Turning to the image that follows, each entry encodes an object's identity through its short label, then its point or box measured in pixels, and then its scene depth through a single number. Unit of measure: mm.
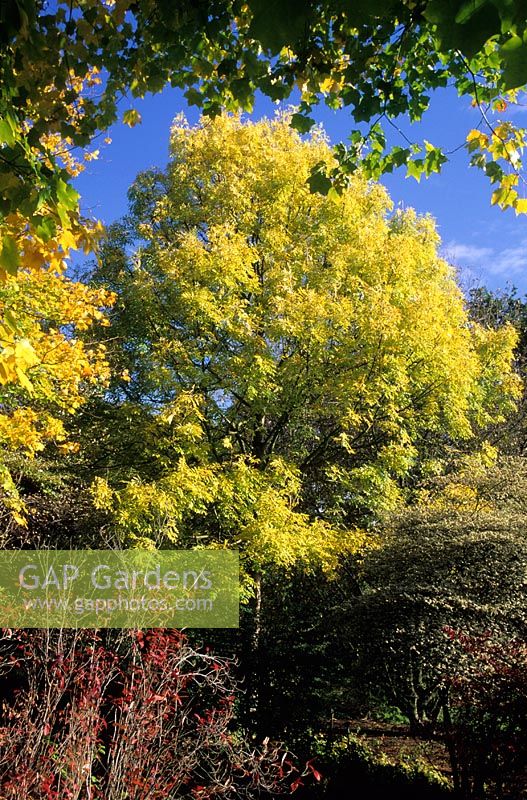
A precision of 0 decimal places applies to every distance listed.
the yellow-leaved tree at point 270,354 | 7648
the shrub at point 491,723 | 4605
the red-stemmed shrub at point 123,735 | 3717
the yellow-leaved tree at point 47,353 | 5871
